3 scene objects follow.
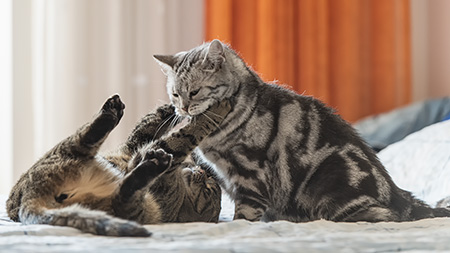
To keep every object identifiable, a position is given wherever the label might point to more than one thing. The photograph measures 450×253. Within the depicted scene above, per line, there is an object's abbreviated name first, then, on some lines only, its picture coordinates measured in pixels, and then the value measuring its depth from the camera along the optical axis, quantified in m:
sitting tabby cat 2.82
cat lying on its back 2.63
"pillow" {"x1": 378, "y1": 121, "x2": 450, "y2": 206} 3.12
